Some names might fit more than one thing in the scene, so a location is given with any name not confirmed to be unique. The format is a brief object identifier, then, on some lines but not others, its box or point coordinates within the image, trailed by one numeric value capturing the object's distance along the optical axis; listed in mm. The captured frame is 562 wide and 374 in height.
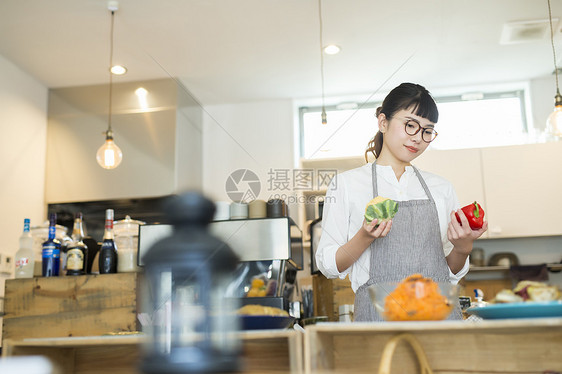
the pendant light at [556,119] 2696
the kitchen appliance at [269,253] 1662
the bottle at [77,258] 2051
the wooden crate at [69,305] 1935
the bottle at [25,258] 2104
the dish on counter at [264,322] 775
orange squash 779
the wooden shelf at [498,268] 3301
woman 1224
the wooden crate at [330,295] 2330
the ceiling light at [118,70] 3371
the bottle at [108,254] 2037
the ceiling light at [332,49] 3162
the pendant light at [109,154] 2994
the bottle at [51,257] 2059
